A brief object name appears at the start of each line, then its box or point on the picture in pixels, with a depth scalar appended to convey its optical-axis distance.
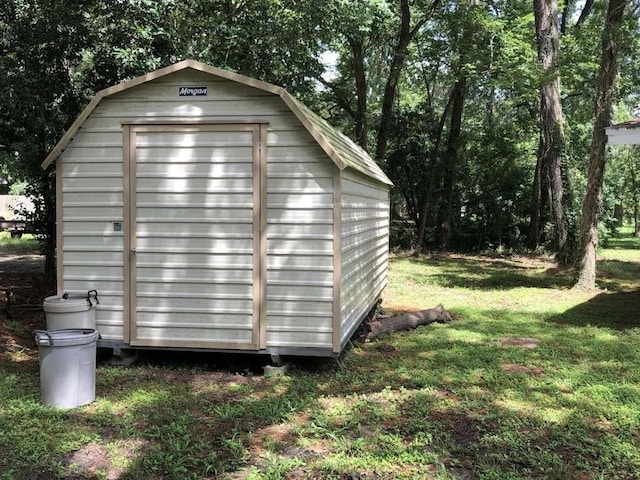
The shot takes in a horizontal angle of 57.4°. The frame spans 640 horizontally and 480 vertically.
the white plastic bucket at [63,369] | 4.56
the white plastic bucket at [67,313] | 5.38
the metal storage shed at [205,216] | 5.44
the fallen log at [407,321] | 7.54
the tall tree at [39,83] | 8.05
